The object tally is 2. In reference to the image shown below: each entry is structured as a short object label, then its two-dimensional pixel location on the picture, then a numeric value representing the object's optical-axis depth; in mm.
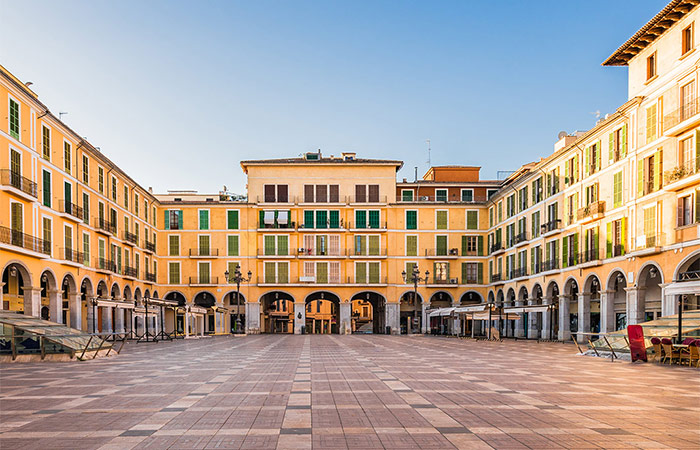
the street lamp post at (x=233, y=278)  62400
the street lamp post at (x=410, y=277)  64900
